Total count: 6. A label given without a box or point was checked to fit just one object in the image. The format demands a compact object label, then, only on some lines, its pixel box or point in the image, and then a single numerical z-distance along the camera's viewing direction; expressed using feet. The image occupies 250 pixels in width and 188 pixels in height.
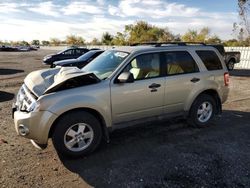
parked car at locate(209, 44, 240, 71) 42.74
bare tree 60.21
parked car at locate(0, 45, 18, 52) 143.63
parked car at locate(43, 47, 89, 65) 52.01
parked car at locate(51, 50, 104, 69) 34.78
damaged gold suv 10.02
